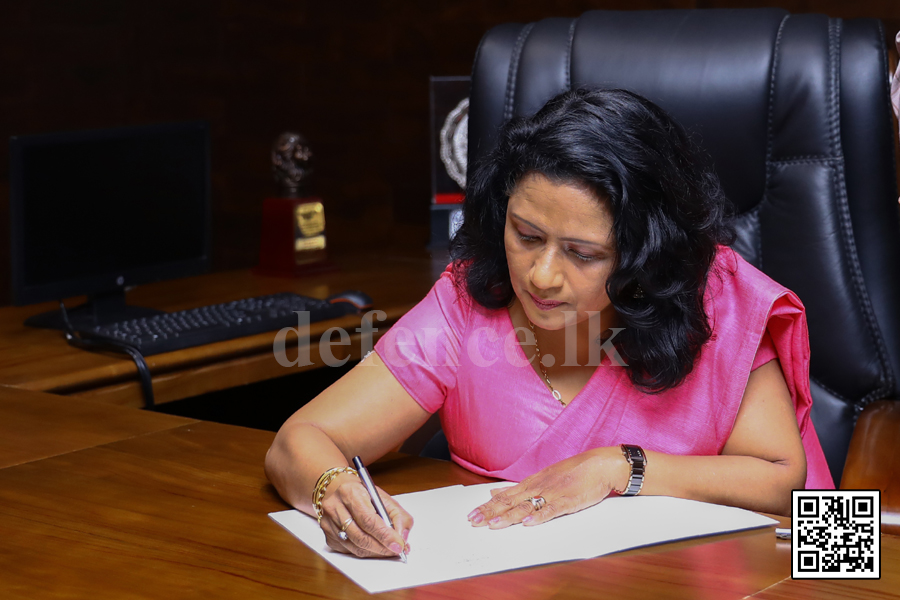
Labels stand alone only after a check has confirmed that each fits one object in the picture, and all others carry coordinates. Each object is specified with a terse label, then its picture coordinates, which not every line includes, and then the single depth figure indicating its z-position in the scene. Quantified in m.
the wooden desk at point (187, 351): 1.92
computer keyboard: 2.05
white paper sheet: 1.03
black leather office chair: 1.58
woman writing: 1.25
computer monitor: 2.13
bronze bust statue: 2.73
